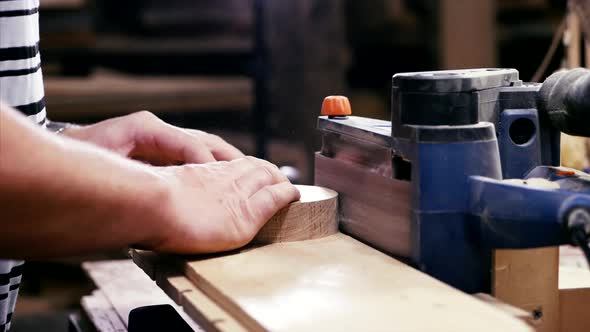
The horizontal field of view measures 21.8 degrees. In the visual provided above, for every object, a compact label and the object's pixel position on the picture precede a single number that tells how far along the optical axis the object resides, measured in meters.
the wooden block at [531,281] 1.47
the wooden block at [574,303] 1.53
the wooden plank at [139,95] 3.34
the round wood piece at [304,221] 1.56
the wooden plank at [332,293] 1.31
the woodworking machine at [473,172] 1.41
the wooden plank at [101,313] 1.82
